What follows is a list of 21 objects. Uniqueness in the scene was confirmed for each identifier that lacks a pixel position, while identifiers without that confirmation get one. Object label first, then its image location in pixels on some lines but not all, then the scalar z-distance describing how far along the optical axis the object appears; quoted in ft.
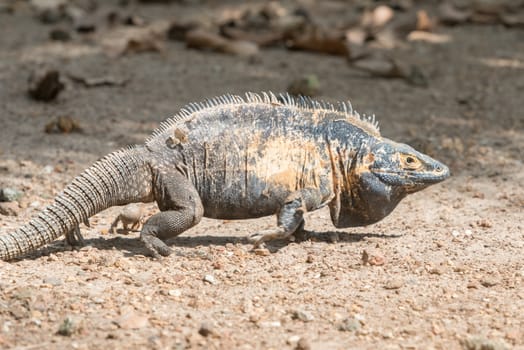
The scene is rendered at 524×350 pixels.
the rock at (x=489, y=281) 42.16
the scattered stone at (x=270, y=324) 36.88
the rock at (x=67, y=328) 35.42
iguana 44.57
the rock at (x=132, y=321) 36.22
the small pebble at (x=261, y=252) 45.73
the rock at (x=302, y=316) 37.58
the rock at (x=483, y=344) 34.45
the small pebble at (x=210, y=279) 41.67
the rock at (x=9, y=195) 53.52
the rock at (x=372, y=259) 44.51
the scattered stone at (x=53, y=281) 40.27
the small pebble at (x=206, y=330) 35.63
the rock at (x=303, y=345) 34.71
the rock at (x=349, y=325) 36.83
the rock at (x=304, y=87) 75.51
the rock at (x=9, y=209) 52.05
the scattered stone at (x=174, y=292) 39.81
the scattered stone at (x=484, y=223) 50.75
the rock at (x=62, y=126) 66.69
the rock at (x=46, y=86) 73.51
